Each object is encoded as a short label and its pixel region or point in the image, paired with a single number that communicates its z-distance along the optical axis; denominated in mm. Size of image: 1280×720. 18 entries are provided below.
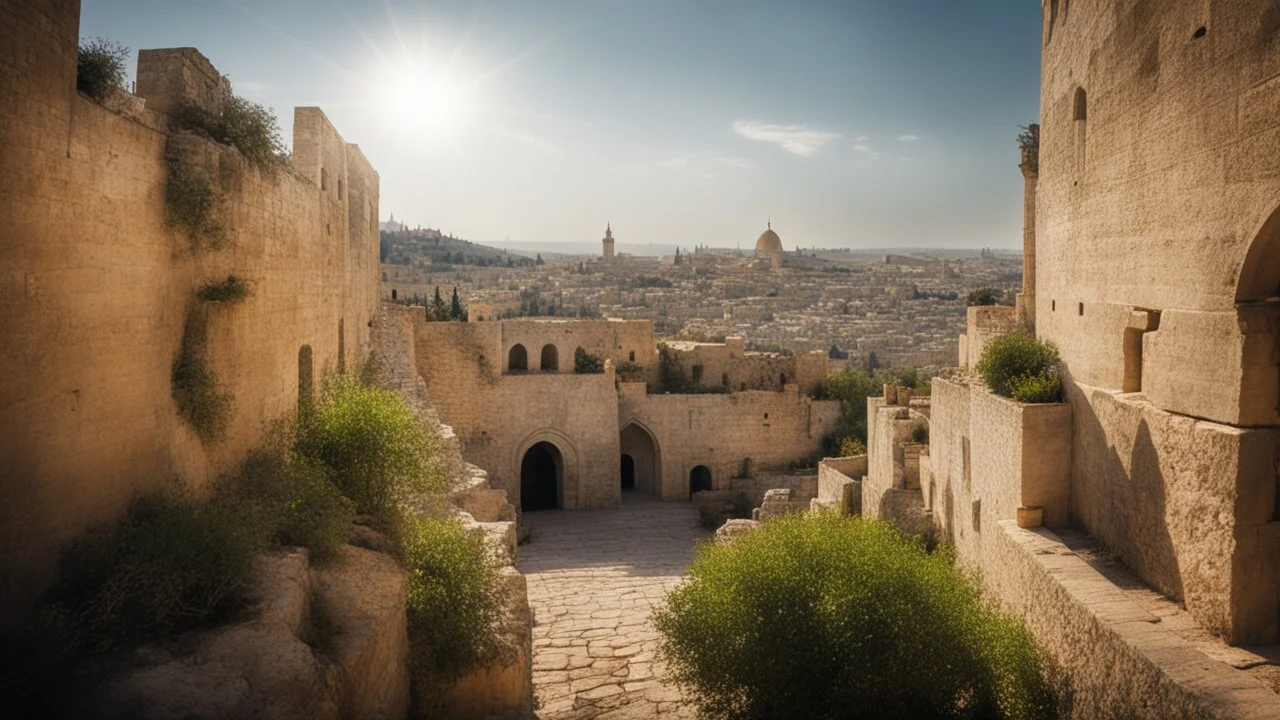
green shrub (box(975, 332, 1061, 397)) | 9648
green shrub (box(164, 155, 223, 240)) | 6863
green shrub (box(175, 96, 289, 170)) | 7602
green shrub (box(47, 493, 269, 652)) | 5000
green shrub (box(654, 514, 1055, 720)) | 7809
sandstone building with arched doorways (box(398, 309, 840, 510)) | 24062
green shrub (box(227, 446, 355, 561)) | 7109
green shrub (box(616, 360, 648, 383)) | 26266
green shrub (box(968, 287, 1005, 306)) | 17938
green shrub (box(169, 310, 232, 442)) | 7066
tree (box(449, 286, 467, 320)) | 33906
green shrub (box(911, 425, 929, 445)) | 14332
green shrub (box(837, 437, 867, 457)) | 22141
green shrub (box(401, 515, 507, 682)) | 7738
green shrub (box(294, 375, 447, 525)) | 9055
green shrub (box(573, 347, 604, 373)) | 25781
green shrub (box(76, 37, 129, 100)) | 5773
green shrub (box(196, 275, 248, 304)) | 7301
